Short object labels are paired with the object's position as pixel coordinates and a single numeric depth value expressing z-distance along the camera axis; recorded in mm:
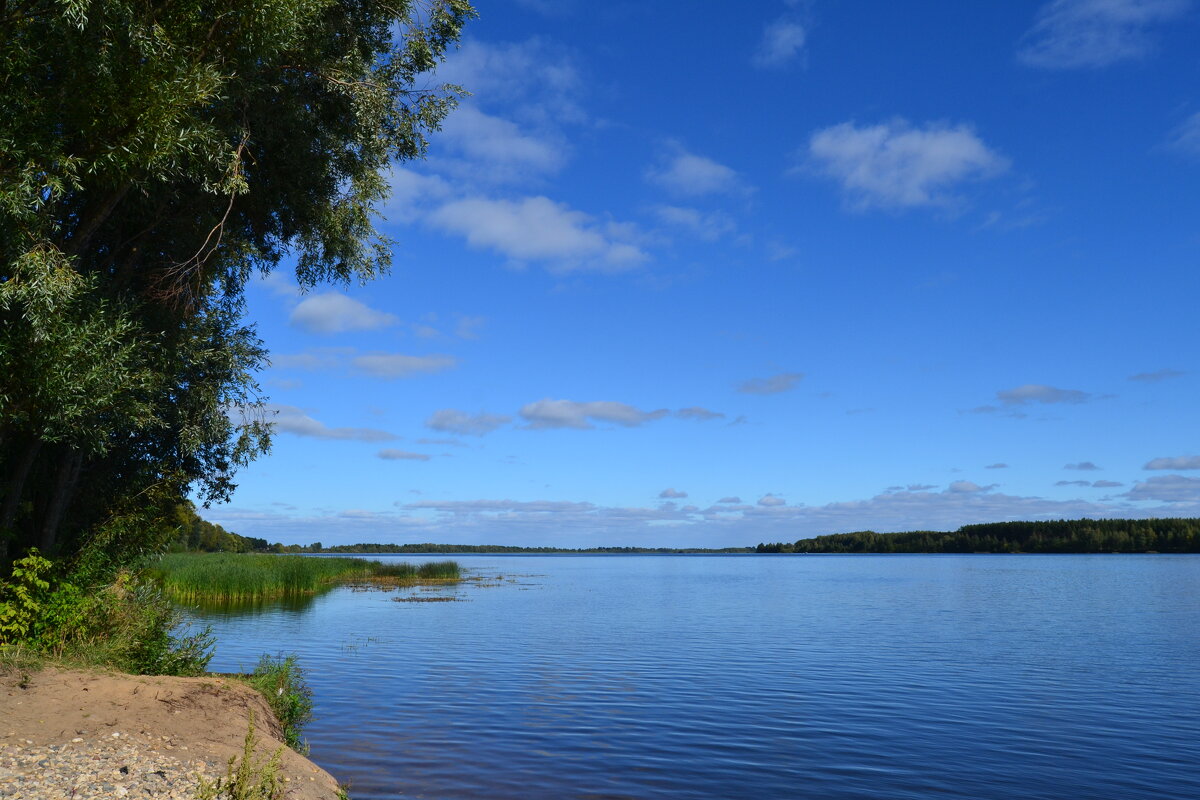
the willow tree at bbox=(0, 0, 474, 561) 13461
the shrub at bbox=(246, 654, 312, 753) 15562
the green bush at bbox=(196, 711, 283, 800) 8250
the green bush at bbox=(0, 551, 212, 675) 14594
